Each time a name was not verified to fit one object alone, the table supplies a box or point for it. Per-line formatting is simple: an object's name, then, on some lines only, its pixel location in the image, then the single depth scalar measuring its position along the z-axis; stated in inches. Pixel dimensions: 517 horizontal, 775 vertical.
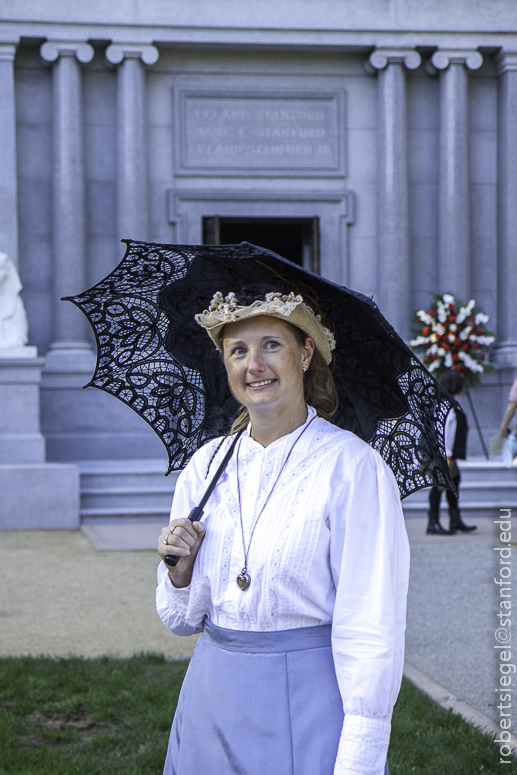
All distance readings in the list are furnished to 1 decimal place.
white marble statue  450.0
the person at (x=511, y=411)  342.0
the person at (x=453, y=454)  340.2
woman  68.5
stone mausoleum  524.7
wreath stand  519.1
